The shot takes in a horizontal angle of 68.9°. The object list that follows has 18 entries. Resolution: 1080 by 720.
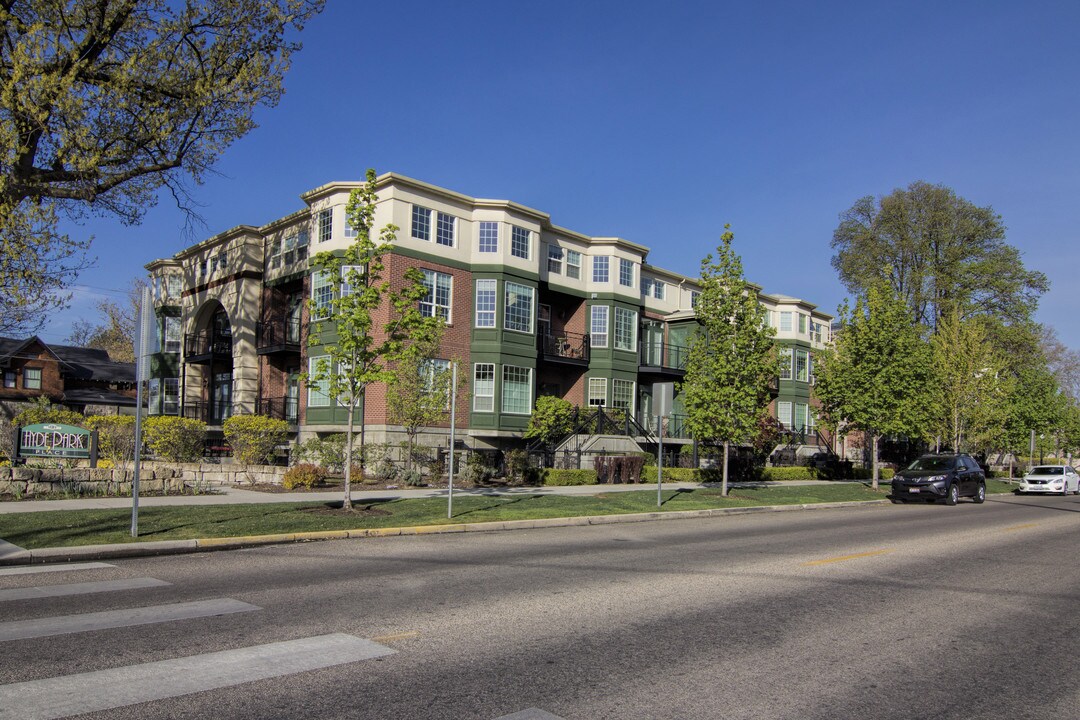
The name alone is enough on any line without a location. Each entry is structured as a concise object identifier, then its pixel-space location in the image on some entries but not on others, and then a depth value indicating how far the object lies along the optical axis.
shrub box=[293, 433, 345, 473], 24.00
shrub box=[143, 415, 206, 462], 24.62
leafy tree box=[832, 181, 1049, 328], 46.56
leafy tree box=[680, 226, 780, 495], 23.50
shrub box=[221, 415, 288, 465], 24.73
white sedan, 33.78
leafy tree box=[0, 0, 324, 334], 19.72
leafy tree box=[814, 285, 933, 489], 30.88
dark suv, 25.45
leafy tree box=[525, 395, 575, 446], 30.34
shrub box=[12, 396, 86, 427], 23.17
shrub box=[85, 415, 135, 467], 22.50
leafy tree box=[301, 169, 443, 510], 15.22
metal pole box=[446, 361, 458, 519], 14.55
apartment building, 30.19
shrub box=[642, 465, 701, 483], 28.86
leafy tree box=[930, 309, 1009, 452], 39.38
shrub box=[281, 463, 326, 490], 20.88
